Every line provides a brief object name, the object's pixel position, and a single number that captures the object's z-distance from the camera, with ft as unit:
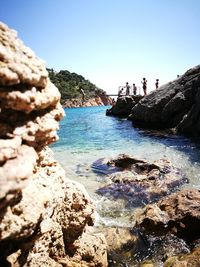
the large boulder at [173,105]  48.10
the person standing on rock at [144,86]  85.82
